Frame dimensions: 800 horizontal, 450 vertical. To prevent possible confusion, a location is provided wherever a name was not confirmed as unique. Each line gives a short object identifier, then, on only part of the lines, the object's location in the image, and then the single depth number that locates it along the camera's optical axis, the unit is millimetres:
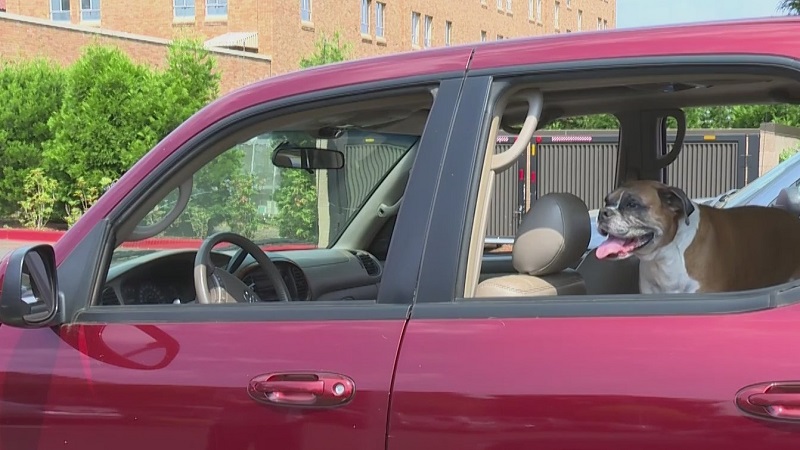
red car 1557
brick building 31328
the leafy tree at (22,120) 18000
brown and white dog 2797
